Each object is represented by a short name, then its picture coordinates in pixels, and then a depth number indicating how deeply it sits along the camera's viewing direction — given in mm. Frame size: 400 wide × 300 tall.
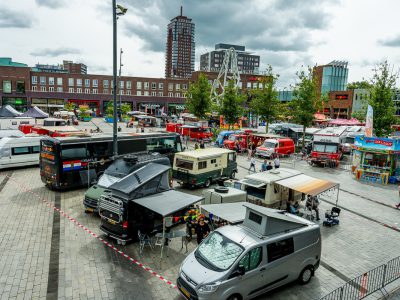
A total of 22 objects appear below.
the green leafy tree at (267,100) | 41531
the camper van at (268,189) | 15344
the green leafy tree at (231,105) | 44219
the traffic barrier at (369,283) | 8992
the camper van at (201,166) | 19500
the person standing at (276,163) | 24766
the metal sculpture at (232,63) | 79438
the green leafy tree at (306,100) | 36656
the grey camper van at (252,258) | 7867
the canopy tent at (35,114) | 46300
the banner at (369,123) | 27766
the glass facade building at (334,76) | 133500
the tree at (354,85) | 105544
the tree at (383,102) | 30234
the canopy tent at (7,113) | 44984
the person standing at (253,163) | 24953
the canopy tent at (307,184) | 14236
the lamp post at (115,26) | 16625
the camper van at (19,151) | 23016
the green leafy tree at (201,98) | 49062
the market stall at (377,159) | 24656
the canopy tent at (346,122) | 53912
